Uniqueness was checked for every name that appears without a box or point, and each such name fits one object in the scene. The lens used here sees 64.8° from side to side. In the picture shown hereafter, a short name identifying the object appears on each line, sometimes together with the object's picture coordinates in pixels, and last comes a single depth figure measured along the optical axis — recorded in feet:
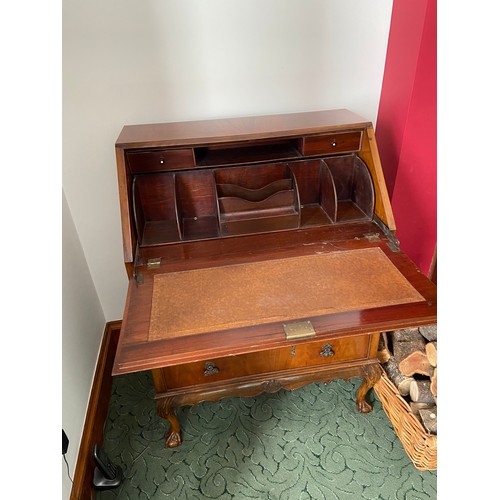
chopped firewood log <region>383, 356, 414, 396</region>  5.02
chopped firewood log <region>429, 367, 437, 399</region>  4.66
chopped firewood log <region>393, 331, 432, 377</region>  4.92
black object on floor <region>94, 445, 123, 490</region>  4.79
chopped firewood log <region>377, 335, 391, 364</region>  5.27
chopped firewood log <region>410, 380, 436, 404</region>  4.79
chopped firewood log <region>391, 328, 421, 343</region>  5.25
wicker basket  4.50
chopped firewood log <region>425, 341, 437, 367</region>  4.68
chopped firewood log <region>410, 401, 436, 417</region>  4.76
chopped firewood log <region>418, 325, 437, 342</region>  5.14
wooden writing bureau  3.59
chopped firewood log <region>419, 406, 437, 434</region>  4.52
